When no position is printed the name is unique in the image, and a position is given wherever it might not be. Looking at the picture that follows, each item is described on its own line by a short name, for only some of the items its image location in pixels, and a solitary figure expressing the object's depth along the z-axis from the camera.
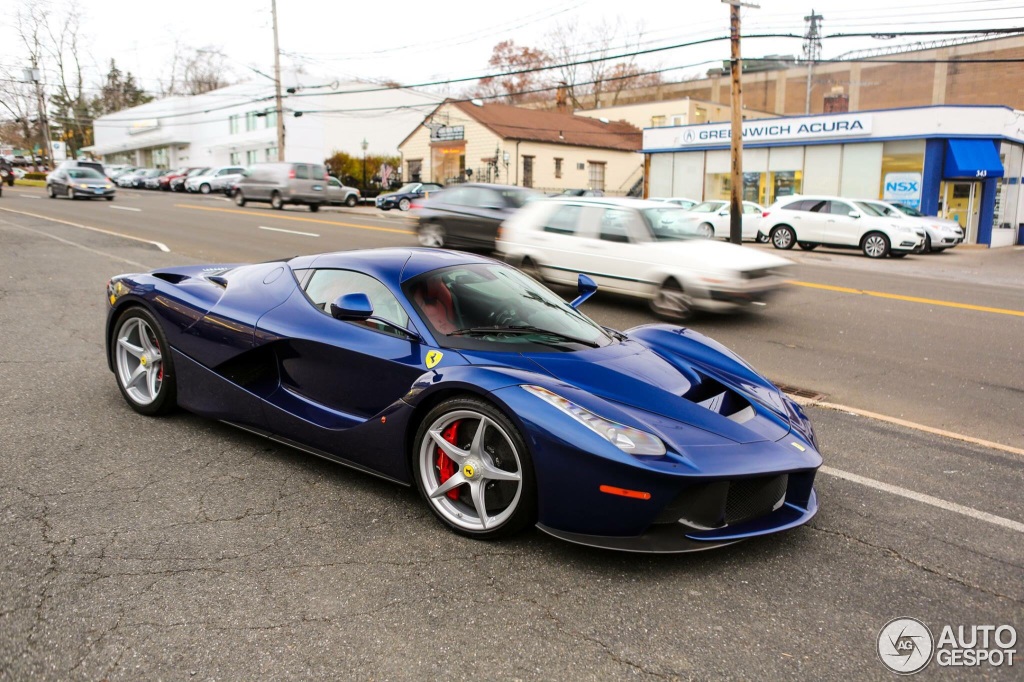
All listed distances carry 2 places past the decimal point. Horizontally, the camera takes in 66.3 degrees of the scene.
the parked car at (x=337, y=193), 30.53
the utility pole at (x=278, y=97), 39.84
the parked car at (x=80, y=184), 30.52
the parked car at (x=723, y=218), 24.31
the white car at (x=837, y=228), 21.17
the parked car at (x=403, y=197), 35.28
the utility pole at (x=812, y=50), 56.52
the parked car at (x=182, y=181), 45.28
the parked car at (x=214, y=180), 42.59
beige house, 45.84
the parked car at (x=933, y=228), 22.73
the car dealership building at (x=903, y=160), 27.56
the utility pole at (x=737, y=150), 20.87
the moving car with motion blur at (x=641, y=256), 9.43
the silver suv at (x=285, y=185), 28.86
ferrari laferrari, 3.20
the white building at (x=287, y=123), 55.34
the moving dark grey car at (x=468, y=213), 14.28
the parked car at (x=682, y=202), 26.91
